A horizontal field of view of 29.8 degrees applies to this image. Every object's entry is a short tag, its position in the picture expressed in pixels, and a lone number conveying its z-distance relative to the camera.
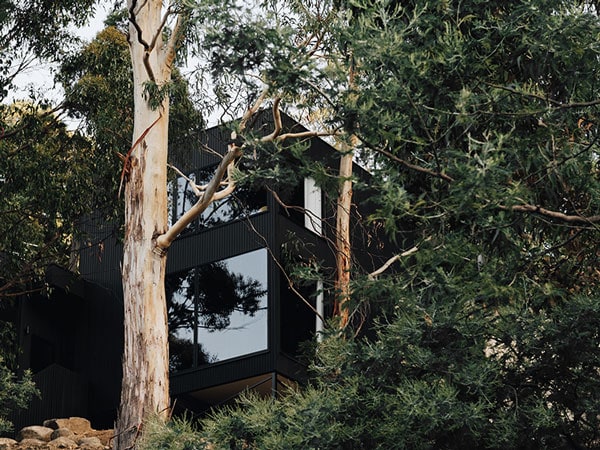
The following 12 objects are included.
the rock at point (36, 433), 16.81
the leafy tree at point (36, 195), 16.03
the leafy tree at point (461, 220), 7.18
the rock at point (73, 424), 17.70
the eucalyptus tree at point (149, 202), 12.24
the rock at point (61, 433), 16.92
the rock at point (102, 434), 16.85
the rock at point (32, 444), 16.11
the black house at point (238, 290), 16.84
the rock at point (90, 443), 15.94
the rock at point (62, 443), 16.13
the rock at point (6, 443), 15.81
